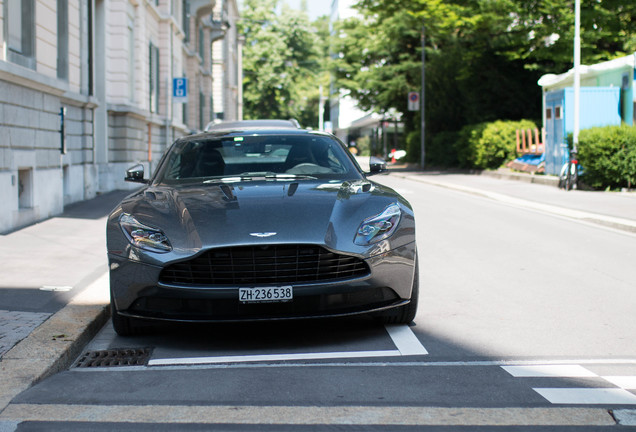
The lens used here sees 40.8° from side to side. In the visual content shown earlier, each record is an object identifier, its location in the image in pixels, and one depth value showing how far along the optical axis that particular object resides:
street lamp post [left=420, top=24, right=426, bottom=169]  40.61
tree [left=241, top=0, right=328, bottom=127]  76.69
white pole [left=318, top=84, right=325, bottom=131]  95.25
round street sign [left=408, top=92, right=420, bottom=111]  40.97
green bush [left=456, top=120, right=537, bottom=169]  31.44
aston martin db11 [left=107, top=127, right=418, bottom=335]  5.18
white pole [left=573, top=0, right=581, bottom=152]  22.33
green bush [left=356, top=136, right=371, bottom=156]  82.75
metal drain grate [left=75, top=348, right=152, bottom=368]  5.20
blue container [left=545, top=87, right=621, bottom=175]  23.92
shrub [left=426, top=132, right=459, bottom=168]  38.31
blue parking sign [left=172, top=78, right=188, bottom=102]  24.95
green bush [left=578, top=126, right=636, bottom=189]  20.20
